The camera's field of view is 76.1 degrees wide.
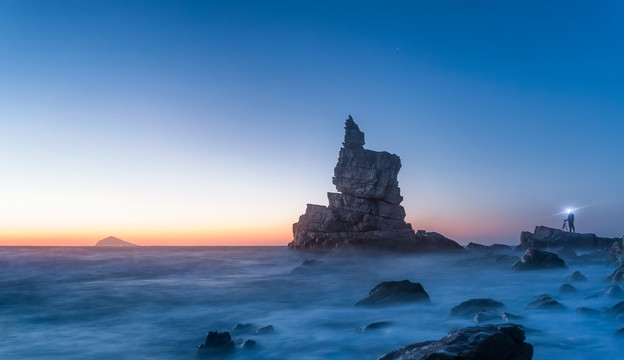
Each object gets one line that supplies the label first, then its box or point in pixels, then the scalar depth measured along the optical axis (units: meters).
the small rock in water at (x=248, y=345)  9.65
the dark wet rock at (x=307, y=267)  26.67
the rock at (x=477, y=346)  5.40
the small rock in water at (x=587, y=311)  10.75
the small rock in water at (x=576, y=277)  16.31
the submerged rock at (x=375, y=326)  10.59
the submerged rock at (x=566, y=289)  14.30
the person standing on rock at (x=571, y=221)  45.06
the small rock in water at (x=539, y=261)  20.39
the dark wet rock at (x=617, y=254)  19.52
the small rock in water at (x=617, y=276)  14.98
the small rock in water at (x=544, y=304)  11.53
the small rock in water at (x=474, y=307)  11.29
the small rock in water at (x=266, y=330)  11.15
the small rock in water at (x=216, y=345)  9.38
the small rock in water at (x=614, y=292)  12.39
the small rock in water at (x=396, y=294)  13.17
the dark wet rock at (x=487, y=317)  9.96
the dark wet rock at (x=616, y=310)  10.27
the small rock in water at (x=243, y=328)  11.48
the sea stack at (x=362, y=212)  46.81
